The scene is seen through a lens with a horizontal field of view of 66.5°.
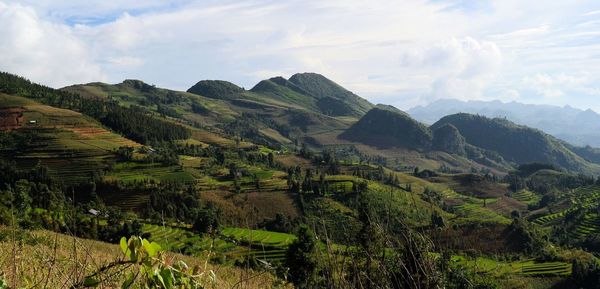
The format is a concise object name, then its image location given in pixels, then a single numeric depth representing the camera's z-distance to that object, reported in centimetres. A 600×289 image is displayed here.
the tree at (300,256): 2947
